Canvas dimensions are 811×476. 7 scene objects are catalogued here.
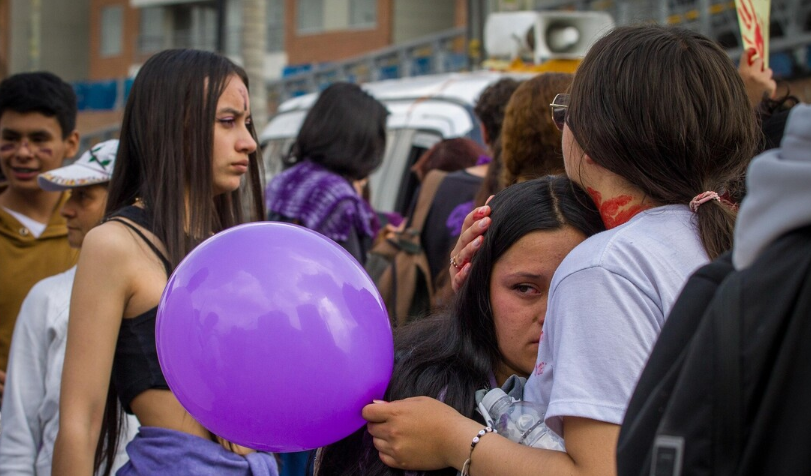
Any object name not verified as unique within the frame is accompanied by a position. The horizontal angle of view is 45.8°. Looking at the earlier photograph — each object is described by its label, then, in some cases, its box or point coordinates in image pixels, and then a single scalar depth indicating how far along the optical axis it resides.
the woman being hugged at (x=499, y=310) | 2.01
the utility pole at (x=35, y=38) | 31.45
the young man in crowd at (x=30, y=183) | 4.07
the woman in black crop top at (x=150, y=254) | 2.48
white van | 6.95
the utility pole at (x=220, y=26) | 15.62
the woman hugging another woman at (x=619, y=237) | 1.58
